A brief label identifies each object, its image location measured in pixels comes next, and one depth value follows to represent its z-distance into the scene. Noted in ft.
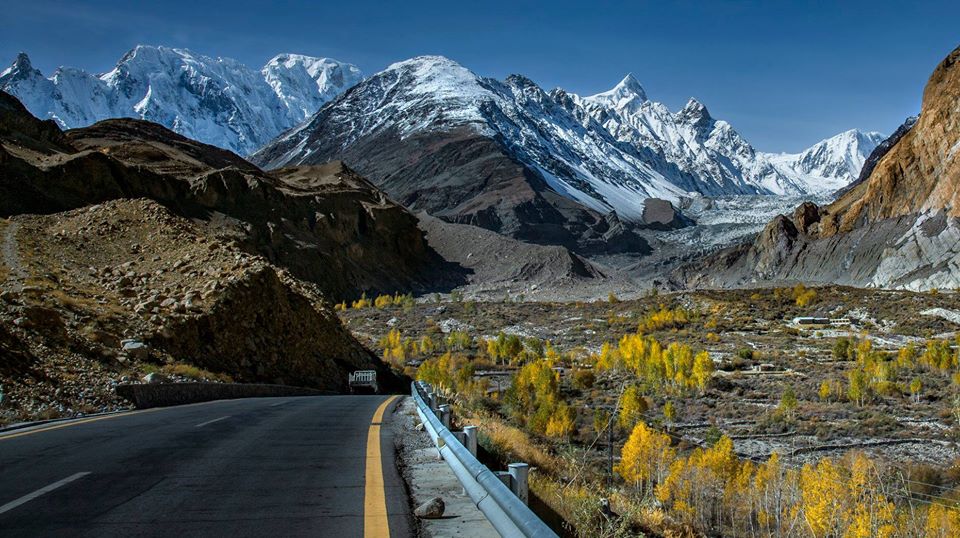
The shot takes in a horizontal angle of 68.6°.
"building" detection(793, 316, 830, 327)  319.25
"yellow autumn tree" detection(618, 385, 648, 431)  156.25
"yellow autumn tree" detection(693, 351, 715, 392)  203.41
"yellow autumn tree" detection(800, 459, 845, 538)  73.67
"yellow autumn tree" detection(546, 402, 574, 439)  141.90
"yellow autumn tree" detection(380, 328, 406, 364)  250.57
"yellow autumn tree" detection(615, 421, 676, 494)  115.19
